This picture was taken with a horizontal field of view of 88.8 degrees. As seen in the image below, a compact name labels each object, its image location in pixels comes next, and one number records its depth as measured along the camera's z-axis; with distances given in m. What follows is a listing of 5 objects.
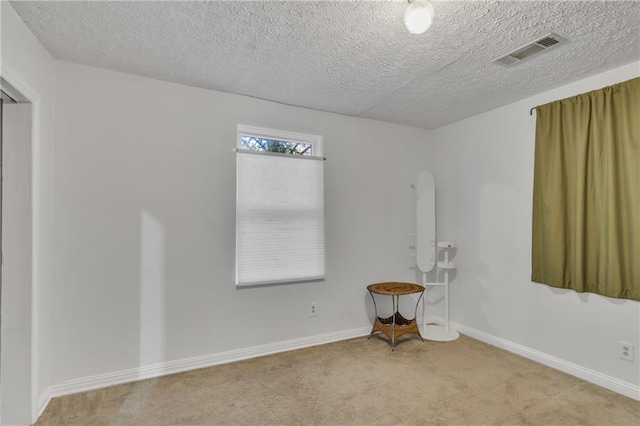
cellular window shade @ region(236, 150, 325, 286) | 2.96
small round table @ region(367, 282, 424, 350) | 3.24
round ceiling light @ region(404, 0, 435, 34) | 1.54
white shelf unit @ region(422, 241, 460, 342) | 3.47
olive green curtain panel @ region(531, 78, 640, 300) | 2.35
